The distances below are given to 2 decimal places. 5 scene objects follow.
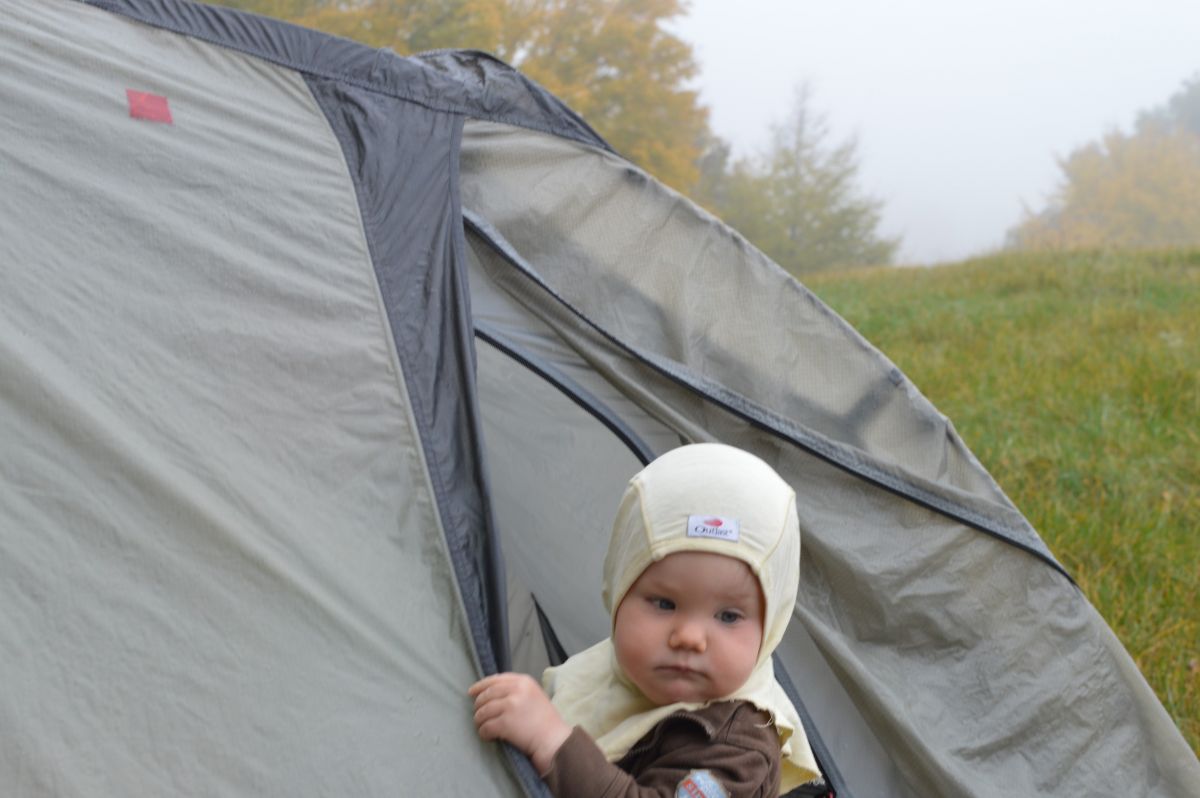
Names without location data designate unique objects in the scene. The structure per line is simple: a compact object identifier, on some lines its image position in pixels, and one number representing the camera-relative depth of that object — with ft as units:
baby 5.40
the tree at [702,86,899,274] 99.60
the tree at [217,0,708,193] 51.24
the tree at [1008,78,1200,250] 127.65
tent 4.58
